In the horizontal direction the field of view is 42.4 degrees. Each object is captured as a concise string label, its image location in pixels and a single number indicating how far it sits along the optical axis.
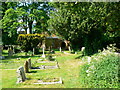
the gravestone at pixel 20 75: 8.05
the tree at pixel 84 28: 16.62
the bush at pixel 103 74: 7.16
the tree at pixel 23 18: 29.95
